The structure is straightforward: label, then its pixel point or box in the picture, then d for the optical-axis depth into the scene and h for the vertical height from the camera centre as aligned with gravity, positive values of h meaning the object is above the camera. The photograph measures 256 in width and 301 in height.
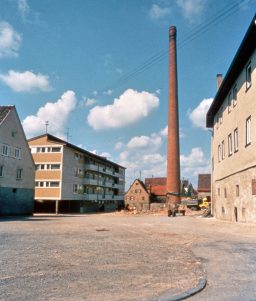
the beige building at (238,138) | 20.73 +4.92
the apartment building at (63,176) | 60.81 +5.72
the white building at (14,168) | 39.81 +4.51
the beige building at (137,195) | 100.31 +4.55
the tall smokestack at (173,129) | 55.22 +11.85
